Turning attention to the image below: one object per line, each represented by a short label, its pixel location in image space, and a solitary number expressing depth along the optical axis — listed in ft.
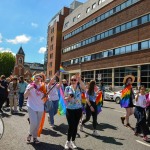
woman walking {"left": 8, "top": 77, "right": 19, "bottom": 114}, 25.46
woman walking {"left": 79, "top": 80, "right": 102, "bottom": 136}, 15.97
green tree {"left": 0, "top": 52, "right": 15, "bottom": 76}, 175.35
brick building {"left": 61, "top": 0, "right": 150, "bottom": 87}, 61.51
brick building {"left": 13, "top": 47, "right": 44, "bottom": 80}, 212.03
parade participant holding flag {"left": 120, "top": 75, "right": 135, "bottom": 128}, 19.31
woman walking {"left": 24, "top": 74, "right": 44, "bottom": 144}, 12.66
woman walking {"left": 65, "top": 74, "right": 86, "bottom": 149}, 11.95
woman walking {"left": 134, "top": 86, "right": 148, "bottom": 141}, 15.44
